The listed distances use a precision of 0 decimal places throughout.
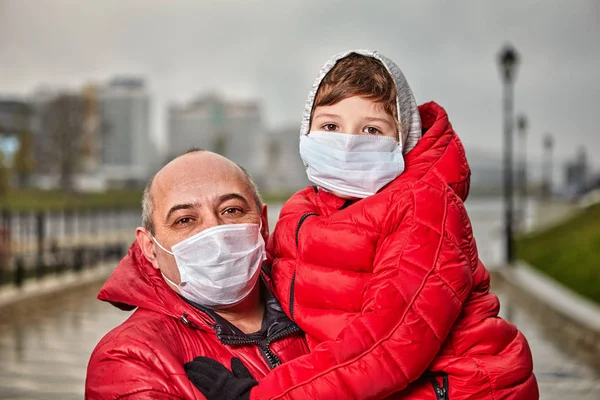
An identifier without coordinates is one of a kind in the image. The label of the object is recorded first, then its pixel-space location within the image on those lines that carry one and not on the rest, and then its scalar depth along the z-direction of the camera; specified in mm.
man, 2420
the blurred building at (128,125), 173625
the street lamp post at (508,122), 19922
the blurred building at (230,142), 184600
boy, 2178
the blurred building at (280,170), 133625
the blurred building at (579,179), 59031
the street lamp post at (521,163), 42562
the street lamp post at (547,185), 61200
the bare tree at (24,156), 34750
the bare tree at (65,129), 53281
